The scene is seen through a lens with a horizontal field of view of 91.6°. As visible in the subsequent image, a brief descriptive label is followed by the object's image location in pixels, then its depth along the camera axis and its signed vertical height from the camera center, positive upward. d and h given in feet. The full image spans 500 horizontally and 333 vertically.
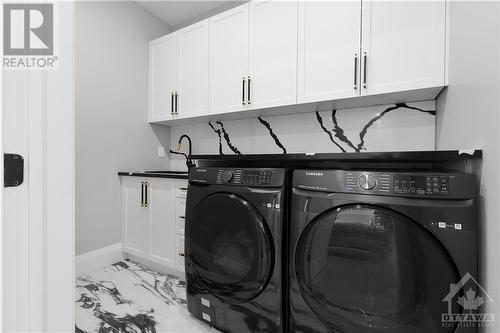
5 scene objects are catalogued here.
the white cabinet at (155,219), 6.59 -1.71
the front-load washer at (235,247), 3.78 -1.44
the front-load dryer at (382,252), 2.69 -1.09
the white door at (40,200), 1.56 -0.27
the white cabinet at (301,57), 4.90 +2.60
